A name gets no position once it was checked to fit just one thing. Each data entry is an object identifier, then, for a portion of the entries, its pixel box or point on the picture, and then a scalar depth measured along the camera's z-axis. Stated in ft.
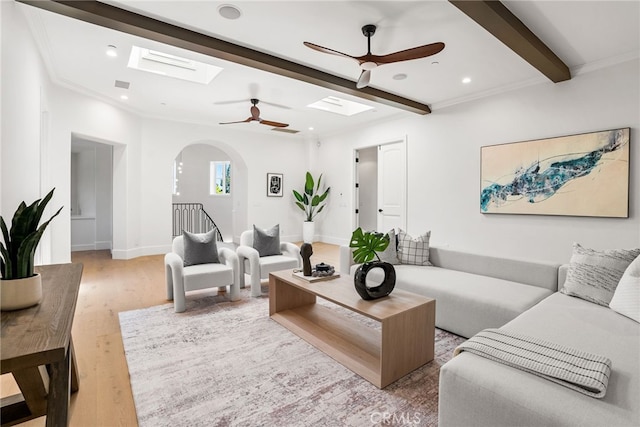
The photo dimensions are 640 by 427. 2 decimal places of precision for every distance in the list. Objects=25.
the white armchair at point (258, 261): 12.82
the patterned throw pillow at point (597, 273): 7.61
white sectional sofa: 4.11
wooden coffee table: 6.97
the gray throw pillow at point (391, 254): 12.34
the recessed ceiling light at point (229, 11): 9.00
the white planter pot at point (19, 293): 4.16
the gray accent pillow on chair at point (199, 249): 12.21
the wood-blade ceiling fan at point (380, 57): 9.20
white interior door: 20.34
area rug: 5.89
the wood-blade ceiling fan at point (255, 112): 16.94
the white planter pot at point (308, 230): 26.61
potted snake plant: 4.22
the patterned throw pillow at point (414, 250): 12.23
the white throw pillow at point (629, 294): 6.68
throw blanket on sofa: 4.29
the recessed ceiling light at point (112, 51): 11.55
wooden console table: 3.26
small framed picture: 26.61
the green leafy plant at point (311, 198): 26.53
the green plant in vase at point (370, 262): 7.92
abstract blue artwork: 12.20
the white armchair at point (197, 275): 10.92
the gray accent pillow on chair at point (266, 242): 14.20
